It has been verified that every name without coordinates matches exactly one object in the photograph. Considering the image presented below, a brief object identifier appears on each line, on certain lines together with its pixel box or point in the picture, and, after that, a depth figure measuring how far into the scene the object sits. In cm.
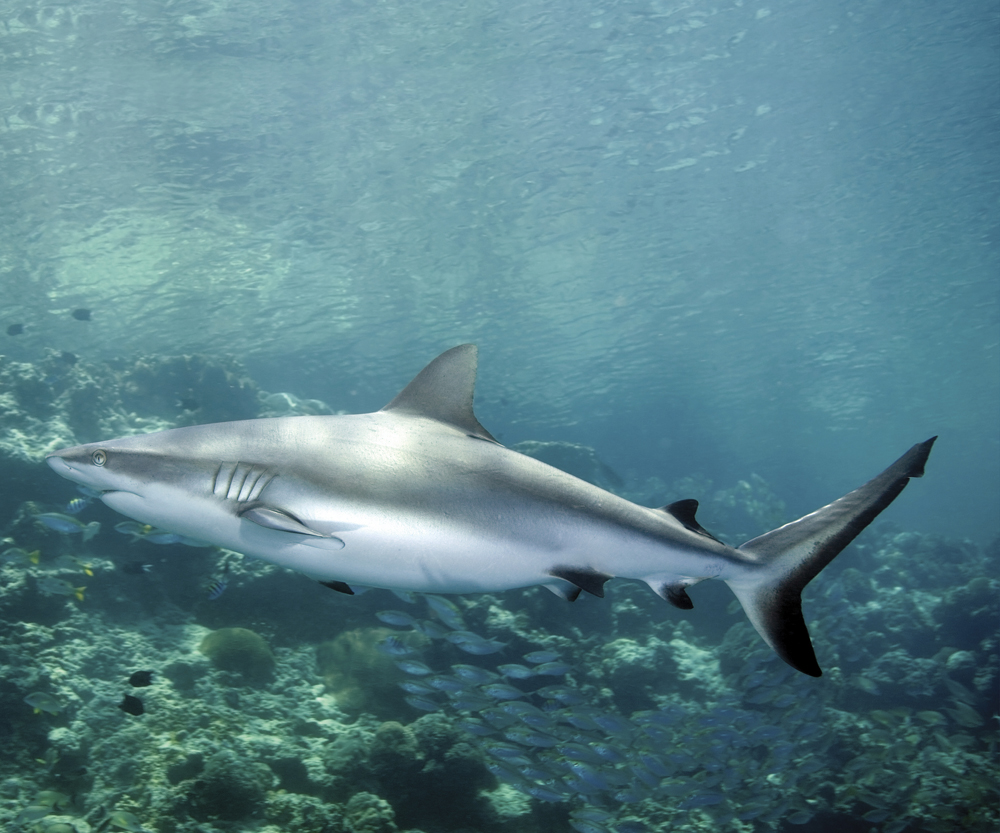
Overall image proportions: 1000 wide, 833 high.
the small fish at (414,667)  755
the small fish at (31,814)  490
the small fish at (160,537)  807
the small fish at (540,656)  807
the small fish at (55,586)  763
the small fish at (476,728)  694
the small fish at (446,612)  794
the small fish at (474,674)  737
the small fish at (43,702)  603
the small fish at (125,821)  468
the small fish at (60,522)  787
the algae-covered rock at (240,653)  806
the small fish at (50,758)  606
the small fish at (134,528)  884
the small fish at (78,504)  861
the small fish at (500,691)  734
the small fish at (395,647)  732
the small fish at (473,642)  773
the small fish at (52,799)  519
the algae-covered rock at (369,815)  546
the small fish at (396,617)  779
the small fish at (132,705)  592
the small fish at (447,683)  721
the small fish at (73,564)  860
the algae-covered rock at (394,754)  659
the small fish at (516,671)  785
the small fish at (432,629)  784
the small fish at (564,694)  740
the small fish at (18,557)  808
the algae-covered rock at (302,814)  540
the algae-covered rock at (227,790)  530
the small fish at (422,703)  730
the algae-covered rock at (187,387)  2011
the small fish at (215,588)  715
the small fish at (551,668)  764
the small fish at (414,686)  733
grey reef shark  226
